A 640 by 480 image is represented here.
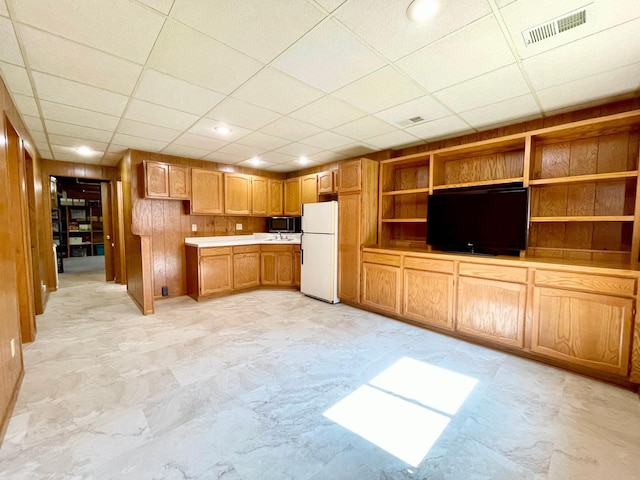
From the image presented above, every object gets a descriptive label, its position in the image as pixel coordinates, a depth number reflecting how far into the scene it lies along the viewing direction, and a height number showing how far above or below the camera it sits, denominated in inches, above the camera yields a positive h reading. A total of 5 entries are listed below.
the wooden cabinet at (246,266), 201.3 -31.0
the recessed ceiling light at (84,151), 171.4 +47.5
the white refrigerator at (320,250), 179.6 -16.9
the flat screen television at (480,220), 119.2 +2.4
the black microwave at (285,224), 232.8 +0.9
